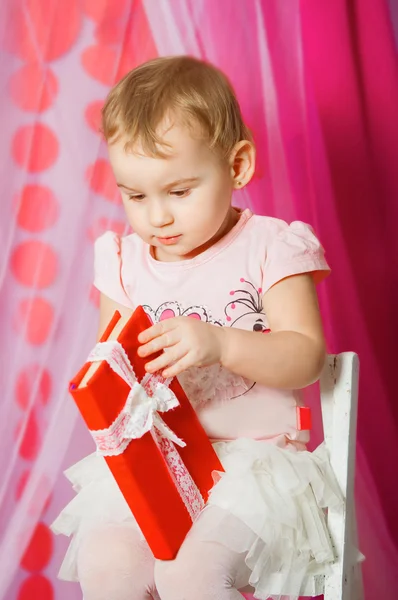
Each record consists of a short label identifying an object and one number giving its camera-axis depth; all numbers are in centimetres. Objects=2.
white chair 172
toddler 168
